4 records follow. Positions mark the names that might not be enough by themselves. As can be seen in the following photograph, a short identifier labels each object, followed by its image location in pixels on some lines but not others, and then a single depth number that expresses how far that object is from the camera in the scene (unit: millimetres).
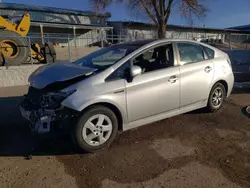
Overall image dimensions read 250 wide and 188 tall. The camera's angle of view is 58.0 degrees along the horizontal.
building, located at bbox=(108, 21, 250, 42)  29484
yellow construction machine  9320
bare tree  23203
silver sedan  3100
